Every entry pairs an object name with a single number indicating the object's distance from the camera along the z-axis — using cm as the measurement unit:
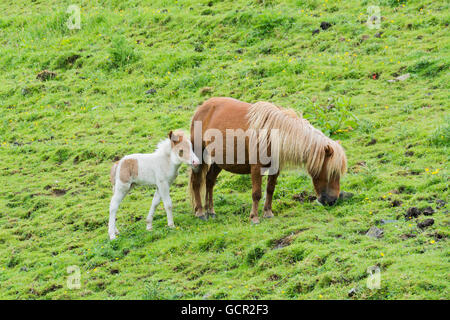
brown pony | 1791
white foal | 1894
